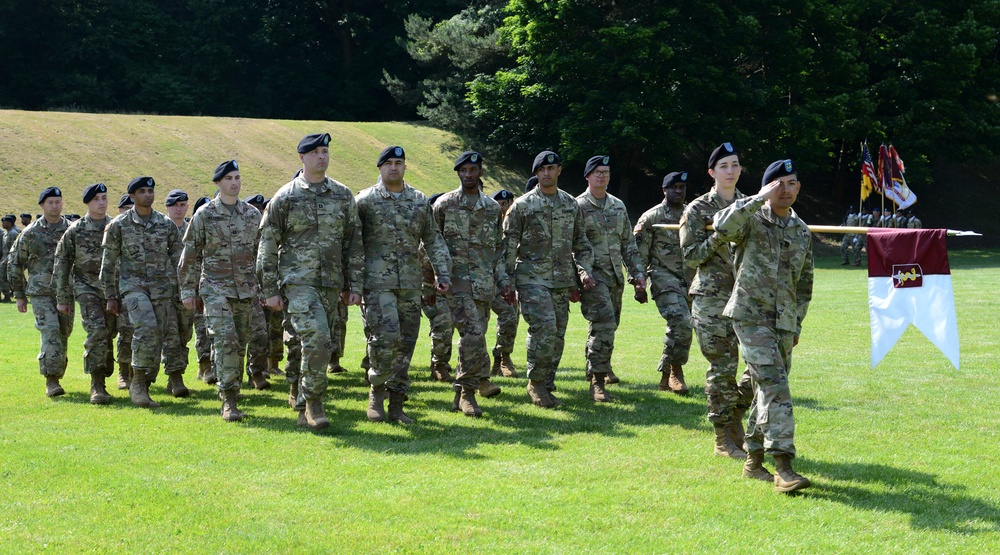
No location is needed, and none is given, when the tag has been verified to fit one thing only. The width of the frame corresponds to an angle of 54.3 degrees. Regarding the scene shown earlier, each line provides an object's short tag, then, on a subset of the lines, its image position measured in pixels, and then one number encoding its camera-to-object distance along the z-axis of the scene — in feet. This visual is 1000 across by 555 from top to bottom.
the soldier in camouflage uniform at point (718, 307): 25.30
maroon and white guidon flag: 21.88
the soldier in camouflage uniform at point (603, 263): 34.09
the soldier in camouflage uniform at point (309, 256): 28.91
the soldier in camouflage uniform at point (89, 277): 35.88
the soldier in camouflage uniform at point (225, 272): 31.81
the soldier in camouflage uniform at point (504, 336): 38.24
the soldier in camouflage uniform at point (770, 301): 21.75
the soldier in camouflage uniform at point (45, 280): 37.06
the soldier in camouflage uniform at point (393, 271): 29.73
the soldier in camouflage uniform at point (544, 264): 32.17
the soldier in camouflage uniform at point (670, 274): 35.32
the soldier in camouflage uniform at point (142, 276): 34.22
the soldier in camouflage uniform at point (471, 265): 31.22
